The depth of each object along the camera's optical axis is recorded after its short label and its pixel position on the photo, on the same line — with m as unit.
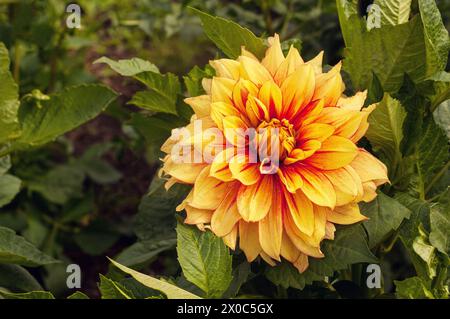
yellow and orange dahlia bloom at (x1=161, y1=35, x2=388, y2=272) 0.80
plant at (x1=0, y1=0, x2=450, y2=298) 0.83
